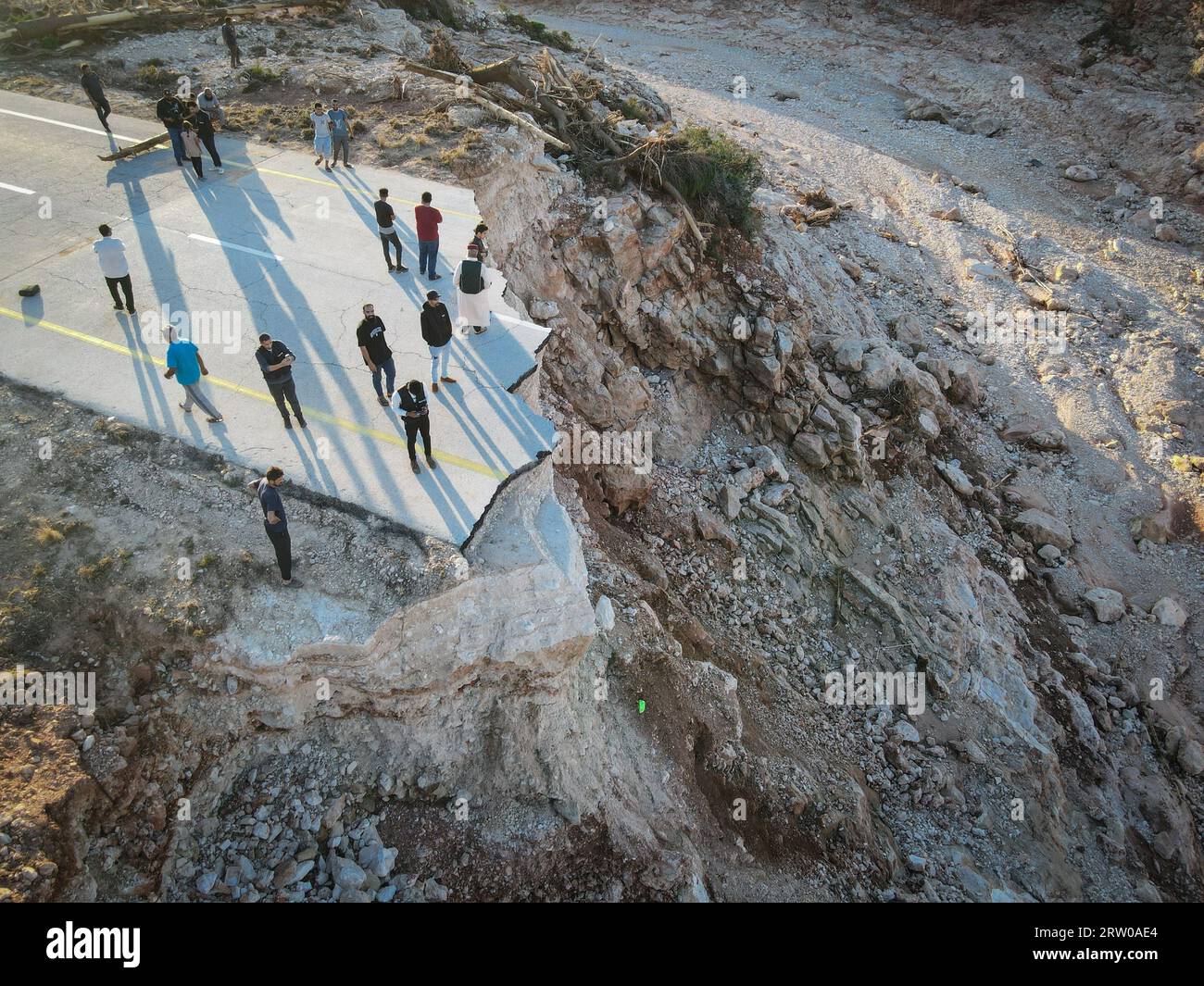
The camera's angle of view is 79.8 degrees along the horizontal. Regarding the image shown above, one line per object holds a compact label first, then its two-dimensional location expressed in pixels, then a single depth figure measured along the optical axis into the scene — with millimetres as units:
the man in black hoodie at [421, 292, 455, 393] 9297
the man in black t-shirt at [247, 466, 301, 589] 7316
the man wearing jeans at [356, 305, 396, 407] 9070
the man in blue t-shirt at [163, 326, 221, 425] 8883
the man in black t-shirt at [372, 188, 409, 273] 11406
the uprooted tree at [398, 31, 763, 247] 17062
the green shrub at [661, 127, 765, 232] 17391
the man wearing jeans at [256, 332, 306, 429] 8727
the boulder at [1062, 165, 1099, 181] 28562
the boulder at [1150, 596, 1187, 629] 15992
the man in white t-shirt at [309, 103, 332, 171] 14641
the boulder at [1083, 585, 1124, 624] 15953
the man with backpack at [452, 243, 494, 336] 10266
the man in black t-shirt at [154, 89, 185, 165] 14320
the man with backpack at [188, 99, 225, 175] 14367
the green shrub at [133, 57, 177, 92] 18609
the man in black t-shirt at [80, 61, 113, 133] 15438
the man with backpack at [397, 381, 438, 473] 8305
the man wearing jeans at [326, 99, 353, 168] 14430
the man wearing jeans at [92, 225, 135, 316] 10438
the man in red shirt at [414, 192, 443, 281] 11188
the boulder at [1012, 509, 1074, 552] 17094
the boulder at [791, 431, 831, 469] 15938
